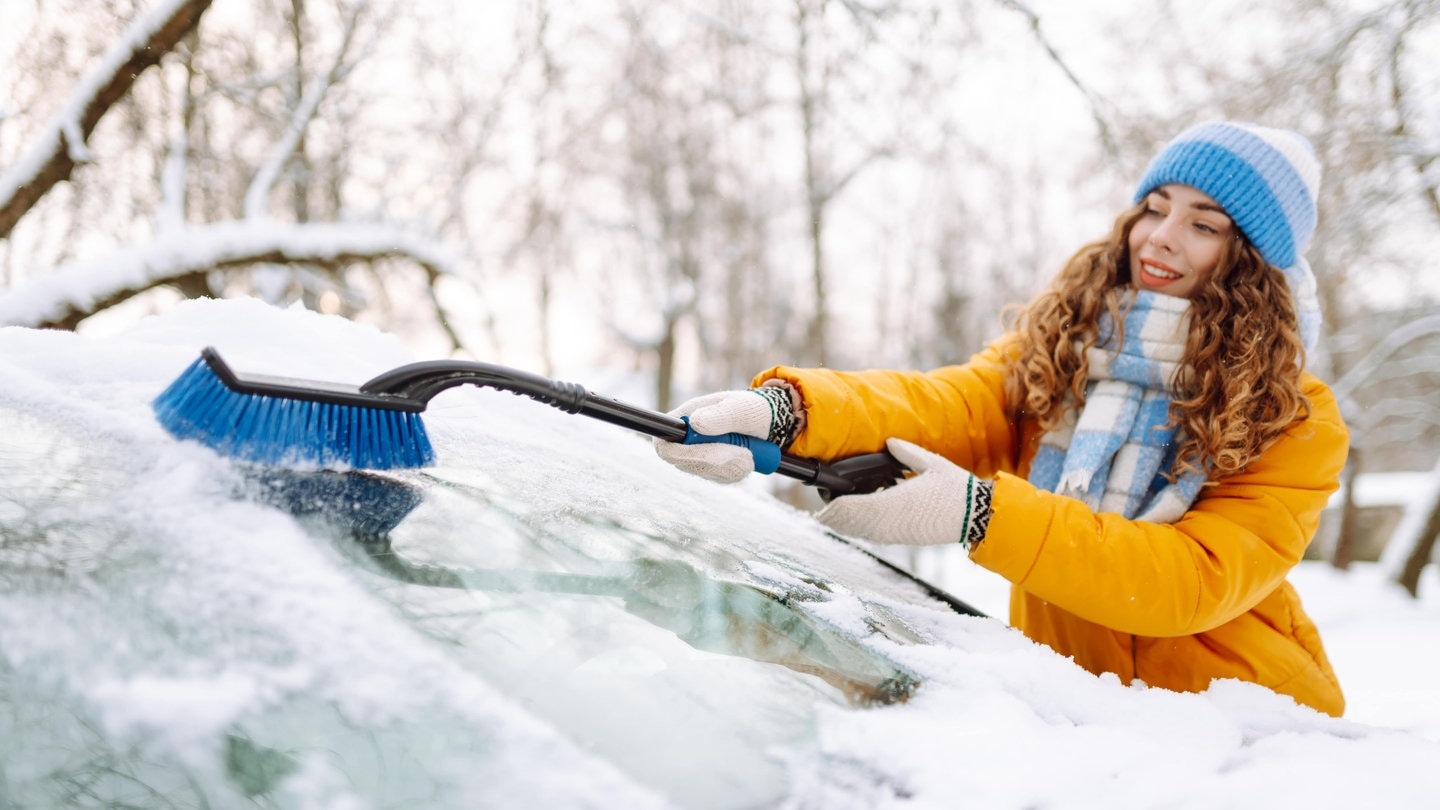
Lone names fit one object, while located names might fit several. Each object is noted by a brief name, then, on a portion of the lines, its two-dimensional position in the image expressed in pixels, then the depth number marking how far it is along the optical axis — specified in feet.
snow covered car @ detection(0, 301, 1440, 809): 2.40
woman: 5.12
